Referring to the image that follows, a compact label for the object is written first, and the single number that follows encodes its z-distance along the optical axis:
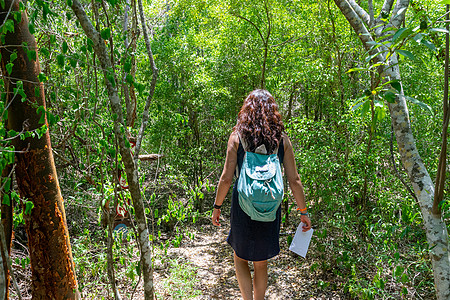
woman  2.76
